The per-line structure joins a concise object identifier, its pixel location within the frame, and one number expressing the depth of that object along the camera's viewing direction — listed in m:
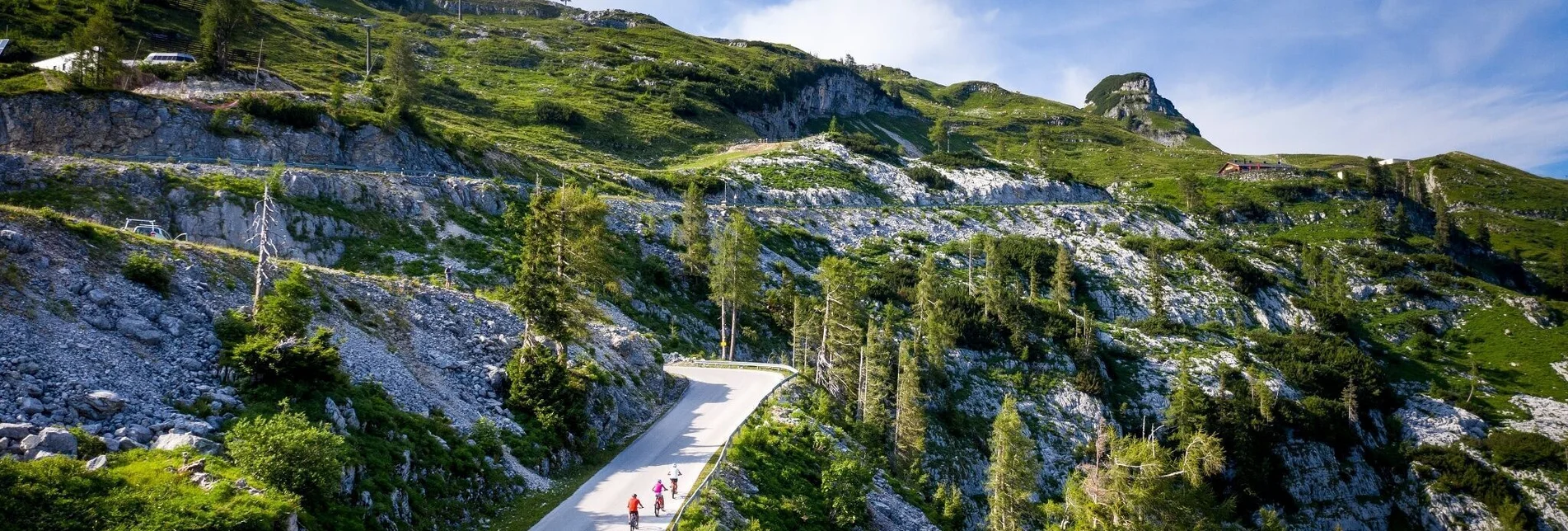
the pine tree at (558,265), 29.14
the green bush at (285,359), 19.52
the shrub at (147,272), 21.36
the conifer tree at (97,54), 58.16
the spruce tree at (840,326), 52.22
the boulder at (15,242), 19.44
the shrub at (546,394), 27.55
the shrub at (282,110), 59.97
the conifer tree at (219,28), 79.06
